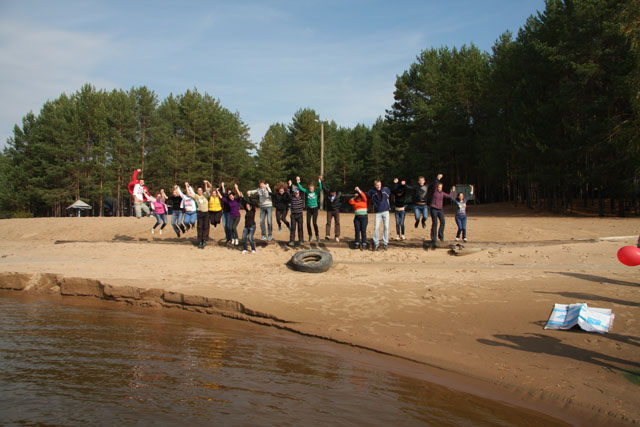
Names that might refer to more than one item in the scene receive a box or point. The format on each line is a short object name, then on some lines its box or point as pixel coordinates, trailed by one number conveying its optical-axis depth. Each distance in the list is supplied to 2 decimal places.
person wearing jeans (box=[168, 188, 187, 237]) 17.00
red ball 5.79
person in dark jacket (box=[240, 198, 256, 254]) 14.81
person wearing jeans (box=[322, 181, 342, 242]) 15.60
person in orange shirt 14.60
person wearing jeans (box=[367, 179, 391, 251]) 14.51
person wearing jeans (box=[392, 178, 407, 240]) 15.40
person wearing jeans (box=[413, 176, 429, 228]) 15.91
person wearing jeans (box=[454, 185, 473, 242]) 14.98
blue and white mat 6.44
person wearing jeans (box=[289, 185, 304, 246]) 14.87
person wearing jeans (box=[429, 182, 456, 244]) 14.37
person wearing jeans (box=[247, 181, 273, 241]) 15.41
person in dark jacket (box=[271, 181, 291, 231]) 15.54
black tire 11.81
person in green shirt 15.00
